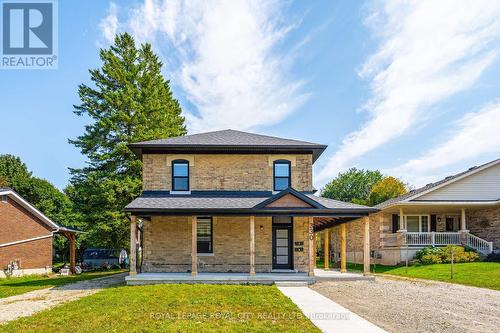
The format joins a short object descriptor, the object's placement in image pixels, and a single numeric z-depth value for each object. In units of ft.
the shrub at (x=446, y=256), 73.92
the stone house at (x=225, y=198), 58.39
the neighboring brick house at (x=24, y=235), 72.13
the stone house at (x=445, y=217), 81.41
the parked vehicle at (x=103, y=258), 91.12
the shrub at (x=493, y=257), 74.17
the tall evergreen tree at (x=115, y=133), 88.84
